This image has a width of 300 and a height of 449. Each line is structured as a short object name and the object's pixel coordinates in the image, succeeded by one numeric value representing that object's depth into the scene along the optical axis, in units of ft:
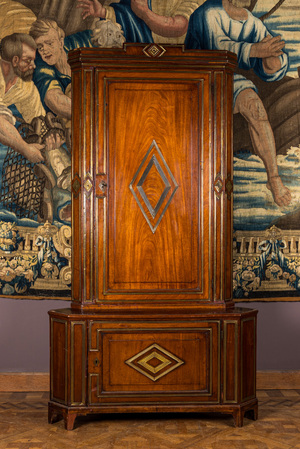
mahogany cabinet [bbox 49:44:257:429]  15.30
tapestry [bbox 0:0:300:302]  18.75
